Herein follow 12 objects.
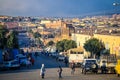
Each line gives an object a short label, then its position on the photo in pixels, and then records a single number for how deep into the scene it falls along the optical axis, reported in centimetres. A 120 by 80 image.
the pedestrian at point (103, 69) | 4335
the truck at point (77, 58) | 5803
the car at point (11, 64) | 5143
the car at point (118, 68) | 3695
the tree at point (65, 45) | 10953
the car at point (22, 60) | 5899
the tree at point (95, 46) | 8403
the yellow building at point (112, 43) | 7409
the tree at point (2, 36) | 8066
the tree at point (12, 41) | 8633
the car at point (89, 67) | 4274
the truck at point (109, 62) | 4312
